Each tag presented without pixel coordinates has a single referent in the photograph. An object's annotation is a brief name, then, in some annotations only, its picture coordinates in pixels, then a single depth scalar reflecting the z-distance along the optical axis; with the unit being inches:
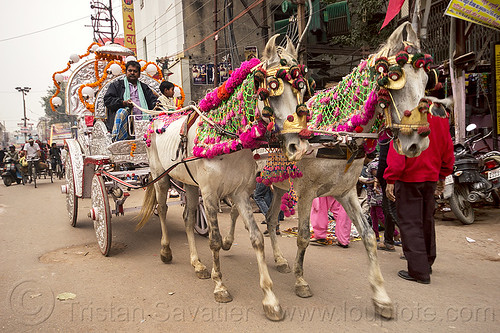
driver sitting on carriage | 208.4
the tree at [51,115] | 2117.0
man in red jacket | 138.9
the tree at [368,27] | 444.1
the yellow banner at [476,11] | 230.4
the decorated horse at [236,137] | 102.1
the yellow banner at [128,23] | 899.4
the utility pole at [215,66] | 516.9
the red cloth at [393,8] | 293.0
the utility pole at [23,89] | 1686.8
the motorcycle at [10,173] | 595.8
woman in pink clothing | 196.8
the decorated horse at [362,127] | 100.7
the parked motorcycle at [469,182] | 230.7
